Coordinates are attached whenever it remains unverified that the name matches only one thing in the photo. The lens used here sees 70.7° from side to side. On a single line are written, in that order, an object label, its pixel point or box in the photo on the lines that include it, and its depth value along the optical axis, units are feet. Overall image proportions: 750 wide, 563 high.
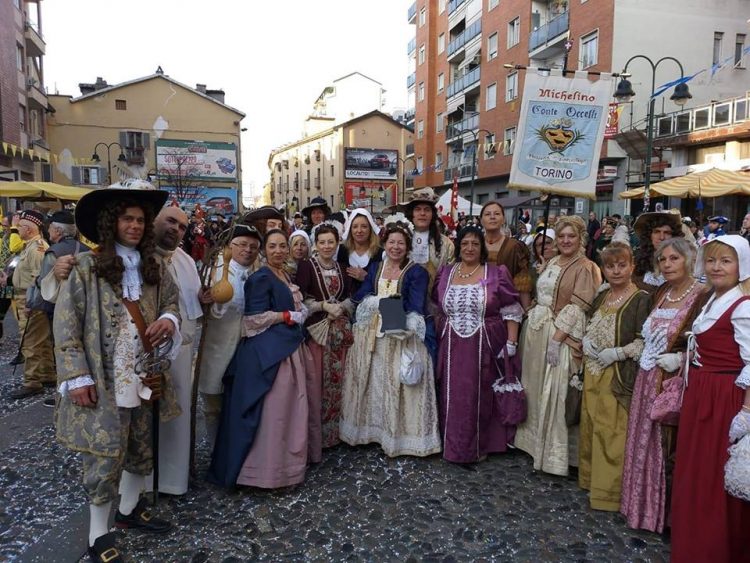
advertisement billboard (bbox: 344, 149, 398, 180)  149.59
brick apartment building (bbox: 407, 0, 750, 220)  67.15
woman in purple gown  13.06
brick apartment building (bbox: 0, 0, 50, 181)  67.51
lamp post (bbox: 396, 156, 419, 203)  152.66
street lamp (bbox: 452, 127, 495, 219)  96.83
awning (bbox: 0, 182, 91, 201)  35.35
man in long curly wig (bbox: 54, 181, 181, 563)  8.44
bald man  10.58
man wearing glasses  11.92
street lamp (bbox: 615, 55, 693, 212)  35.55
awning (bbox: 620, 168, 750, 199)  35.19
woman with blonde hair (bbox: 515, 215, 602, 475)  12.17
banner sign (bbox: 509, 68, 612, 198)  14.14
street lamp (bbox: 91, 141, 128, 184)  75.30
